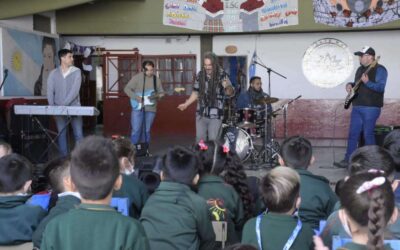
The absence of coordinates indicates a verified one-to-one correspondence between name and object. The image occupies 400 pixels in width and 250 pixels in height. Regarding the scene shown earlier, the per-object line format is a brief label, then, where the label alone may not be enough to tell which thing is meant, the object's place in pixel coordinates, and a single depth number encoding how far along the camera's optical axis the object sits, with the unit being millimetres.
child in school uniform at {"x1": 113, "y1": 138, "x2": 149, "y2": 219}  3160
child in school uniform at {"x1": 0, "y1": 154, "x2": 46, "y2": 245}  2598
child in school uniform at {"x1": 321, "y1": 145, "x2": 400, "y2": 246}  2742
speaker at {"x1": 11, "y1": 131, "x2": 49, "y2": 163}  7090
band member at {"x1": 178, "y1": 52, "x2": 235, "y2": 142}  6750
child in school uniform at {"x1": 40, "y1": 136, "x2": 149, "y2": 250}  1775
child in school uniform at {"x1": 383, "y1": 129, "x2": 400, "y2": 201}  3342
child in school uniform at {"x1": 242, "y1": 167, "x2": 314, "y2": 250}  2266
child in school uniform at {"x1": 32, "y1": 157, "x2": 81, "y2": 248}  2459
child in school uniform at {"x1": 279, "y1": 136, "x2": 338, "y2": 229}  2947
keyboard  6308
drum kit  7469
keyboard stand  7207
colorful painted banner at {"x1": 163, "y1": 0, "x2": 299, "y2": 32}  9656
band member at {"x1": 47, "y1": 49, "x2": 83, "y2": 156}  6875
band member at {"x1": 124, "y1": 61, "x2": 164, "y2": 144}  7645
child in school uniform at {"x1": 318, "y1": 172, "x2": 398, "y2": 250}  1632
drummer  7833
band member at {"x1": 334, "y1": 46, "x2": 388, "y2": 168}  6684
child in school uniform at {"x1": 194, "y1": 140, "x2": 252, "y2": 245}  2799
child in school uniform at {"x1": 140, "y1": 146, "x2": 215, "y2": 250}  2438
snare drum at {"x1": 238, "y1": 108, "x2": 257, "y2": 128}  7523
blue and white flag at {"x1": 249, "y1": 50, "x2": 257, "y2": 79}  10406
